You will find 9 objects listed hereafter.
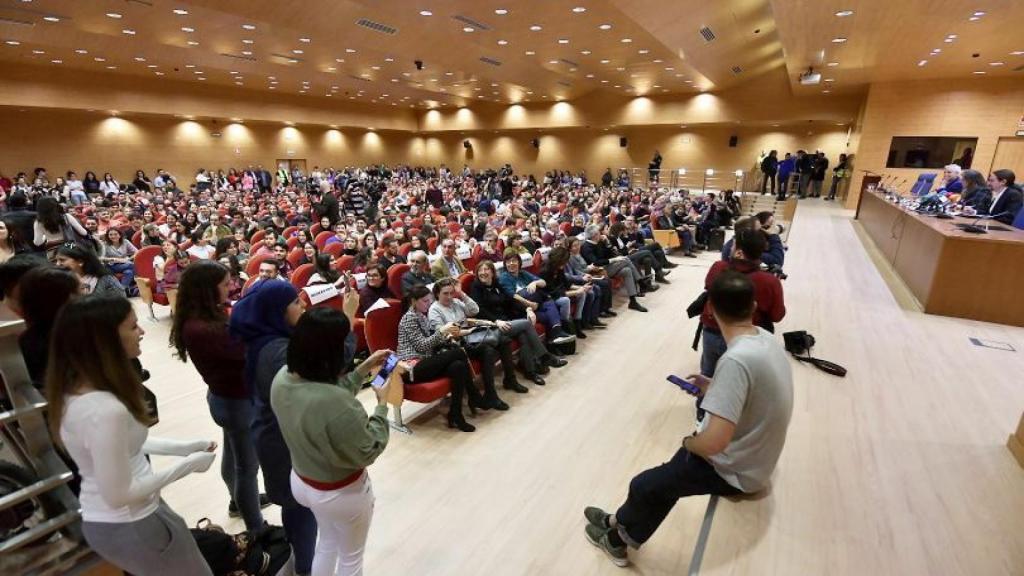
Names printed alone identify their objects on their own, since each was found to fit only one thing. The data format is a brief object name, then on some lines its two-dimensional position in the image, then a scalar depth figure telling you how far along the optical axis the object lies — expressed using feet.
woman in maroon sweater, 7.00
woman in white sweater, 4.30
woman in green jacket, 5.24
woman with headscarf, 6.55
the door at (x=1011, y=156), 41.27
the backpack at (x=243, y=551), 6.45
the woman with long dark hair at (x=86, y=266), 10.73
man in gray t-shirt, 5.96
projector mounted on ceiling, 41.96
